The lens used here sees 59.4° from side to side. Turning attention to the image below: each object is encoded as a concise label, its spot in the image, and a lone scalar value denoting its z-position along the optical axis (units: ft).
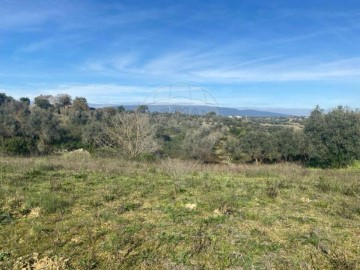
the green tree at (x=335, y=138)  81.97
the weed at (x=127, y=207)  17.33
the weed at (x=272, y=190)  21.41
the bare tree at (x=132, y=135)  82.43
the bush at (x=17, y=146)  73.46
